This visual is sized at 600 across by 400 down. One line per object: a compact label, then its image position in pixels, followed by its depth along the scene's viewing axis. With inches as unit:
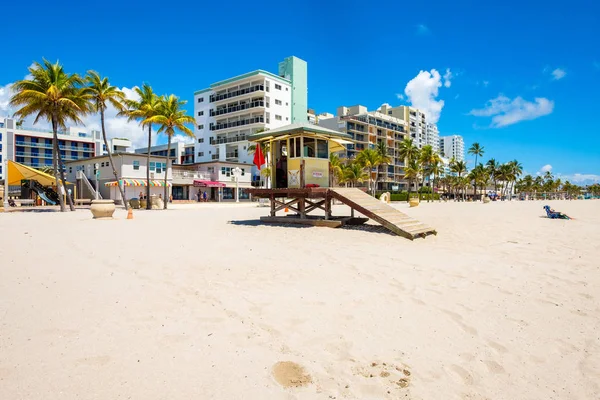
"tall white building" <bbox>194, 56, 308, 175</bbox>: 2571.4
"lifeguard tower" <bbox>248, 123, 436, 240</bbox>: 536.9
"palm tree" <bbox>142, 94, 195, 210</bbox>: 1341.0
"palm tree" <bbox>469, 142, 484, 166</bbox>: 3961.6
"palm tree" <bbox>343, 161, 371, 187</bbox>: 2669.8
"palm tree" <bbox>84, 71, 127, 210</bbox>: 1182.9
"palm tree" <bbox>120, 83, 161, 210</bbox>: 1320.1
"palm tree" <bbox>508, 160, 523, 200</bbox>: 4086.9
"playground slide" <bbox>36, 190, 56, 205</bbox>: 1385.3
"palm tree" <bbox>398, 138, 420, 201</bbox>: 3070.9
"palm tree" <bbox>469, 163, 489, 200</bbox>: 3821.4
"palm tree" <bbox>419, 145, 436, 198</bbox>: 2915.8
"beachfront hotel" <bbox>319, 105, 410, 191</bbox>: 3432.6
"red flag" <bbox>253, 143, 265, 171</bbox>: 817.2
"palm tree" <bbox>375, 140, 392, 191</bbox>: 2817.4
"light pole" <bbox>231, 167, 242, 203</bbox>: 1878.0
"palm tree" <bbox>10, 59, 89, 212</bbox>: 1029.8
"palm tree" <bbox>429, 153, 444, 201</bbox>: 2993.6
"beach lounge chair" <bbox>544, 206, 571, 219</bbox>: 777.8
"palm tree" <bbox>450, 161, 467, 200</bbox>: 3548.2
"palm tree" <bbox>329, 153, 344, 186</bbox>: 2339.7
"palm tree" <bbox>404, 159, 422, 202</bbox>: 2924.0
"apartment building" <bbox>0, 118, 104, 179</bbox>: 3225.9
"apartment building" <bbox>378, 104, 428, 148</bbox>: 4379.9
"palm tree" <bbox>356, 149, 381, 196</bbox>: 2704.2
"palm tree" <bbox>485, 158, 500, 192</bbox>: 3988.7
